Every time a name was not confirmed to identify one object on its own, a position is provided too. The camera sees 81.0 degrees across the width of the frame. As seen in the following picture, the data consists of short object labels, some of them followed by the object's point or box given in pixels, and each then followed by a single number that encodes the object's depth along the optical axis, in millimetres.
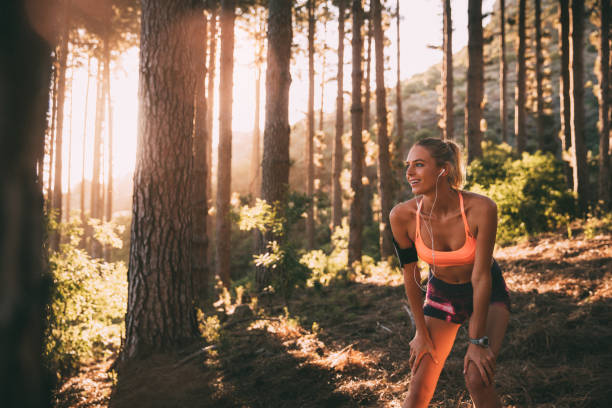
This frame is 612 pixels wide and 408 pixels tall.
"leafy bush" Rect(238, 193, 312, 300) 6426
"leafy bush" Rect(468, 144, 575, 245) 9391
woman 2273
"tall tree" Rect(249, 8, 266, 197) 18578
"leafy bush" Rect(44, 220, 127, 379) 5484
